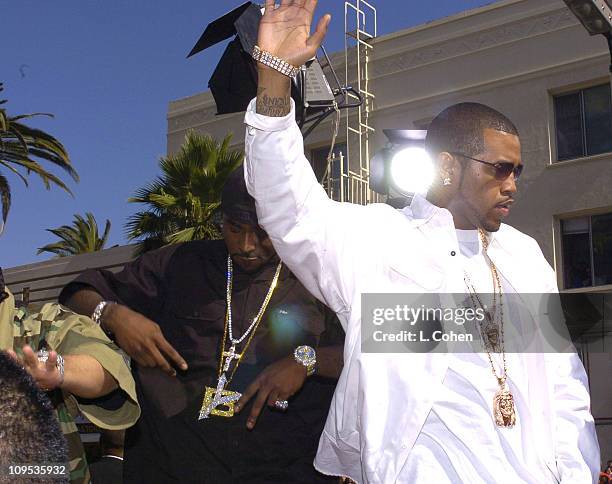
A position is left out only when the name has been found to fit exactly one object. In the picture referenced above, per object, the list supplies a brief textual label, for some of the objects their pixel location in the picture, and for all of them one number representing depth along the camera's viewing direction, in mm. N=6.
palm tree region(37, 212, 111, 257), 31531
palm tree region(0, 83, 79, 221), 18359
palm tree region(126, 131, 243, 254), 16984
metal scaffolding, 18688
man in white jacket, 3027
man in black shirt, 3830
